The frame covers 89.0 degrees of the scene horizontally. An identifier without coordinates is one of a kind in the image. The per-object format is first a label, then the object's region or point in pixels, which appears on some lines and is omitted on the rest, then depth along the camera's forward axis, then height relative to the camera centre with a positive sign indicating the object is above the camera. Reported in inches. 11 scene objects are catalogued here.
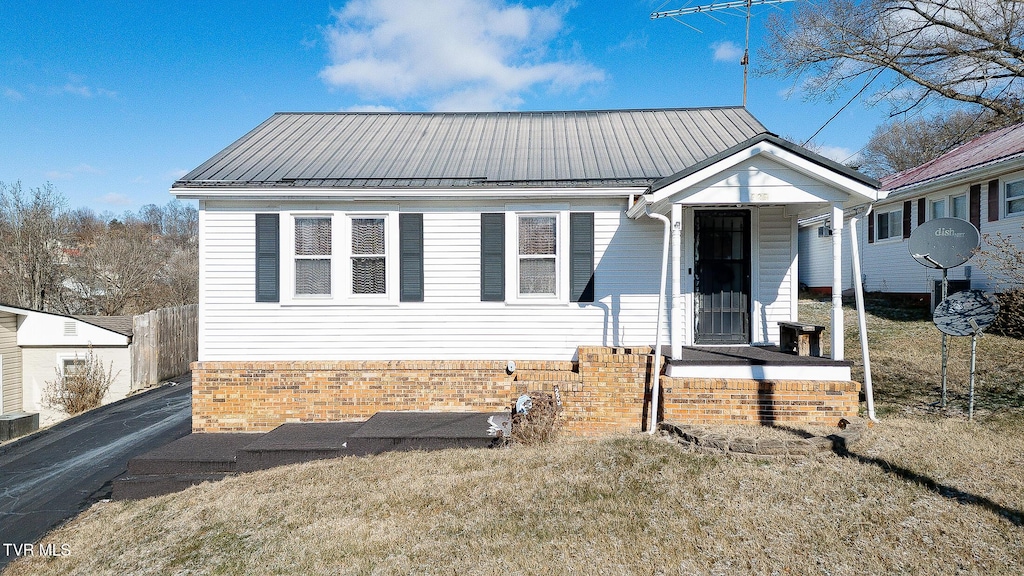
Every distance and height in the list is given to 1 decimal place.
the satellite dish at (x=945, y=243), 269.3 +26.5
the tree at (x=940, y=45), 354.0 +181.3
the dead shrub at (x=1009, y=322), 361.1 -22.5
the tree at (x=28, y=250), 758.5 +60.9
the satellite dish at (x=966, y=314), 254.8 -10.6
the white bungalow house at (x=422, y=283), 294.5 +5.1
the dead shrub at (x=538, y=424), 244.2 -62.6
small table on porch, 270.5 -24.5
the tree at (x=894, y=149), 1090.1 +334.5
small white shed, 531.8 -62.6
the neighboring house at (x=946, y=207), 444.8 +85.3
